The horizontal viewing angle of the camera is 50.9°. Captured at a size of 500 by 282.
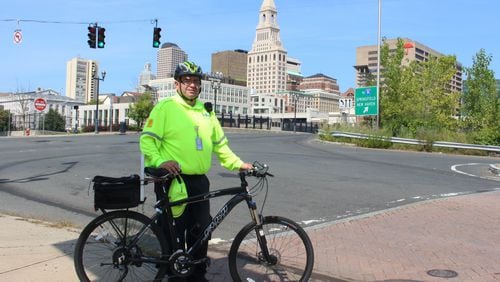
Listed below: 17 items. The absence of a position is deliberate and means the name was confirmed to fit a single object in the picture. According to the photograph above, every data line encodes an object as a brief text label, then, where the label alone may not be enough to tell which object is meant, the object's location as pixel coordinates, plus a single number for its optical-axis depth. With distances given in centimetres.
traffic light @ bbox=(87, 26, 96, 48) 2747
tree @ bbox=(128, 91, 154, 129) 6388
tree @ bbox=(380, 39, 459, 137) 3712
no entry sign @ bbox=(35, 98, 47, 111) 4168
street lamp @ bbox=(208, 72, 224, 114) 6253
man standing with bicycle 448
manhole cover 538
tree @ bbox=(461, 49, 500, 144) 3375
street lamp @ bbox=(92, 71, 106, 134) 5809
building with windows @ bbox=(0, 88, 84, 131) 6149
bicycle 446
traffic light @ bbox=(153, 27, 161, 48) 2578
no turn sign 2898
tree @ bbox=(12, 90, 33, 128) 6155
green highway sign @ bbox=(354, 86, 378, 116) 3441
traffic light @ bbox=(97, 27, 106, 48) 2737
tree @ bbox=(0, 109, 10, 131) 7190
